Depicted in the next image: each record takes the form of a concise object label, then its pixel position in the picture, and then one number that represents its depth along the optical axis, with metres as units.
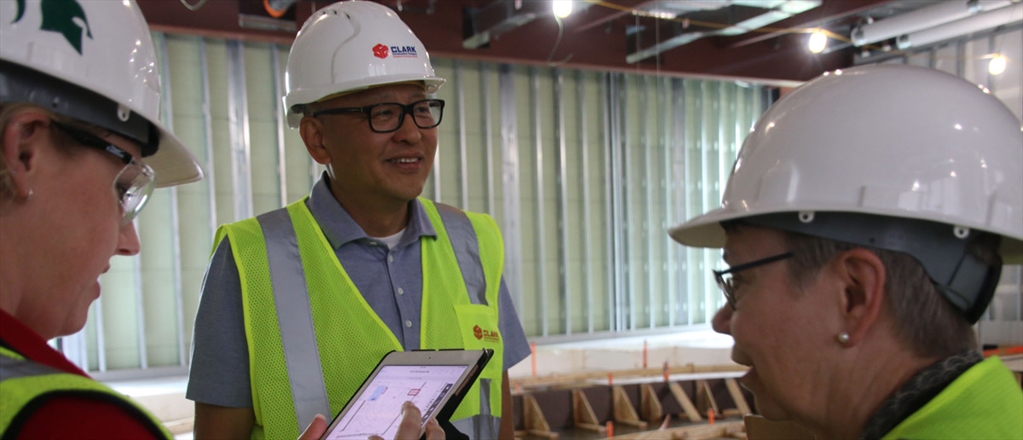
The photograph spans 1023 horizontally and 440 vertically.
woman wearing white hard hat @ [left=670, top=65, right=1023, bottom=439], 1.37
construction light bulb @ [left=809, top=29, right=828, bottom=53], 10.40
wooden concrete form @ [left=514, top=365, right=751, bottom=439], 6.96
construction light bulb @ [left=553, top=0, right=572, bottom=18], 8.69
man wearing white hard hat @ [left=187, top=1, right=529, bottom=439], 2.22
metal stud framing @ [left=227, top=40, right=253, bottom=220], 10.33
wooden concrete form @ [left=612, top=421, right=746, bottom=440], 6.55
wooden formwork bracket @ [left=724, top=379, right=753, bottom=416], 7.98
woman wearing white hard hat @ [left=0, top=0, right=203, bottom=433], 0.98
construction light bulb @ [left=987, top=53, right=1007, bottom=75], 10.91
